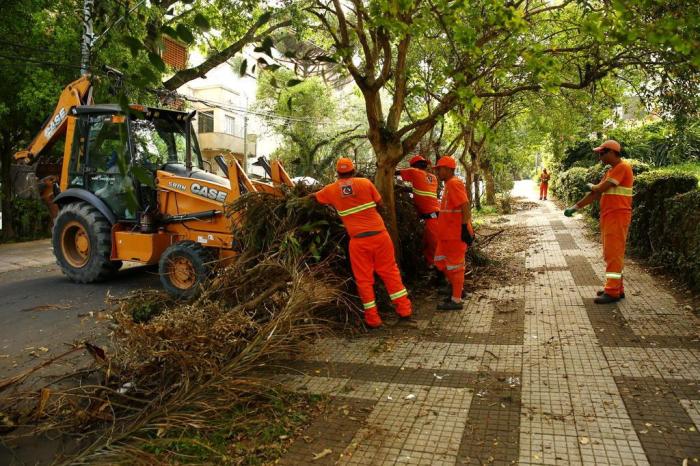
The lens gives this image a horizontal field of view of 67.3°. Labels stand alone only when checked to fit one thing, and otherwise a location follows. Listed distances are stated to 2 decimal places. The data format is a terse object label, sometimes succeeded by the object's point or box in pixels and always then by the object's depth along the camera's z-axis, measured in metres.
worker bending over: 5.46
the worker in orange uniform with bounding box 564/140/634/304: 5.79
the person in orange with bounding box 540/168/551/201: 24.86
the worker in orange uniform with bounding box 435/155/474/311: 6.02
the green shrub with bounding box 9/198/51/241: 14.34
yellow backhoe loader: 6.91
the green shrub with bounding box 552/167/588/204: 16.70
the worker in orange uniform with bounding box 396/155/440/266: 7.46
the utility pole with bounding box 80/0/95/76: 9.09
